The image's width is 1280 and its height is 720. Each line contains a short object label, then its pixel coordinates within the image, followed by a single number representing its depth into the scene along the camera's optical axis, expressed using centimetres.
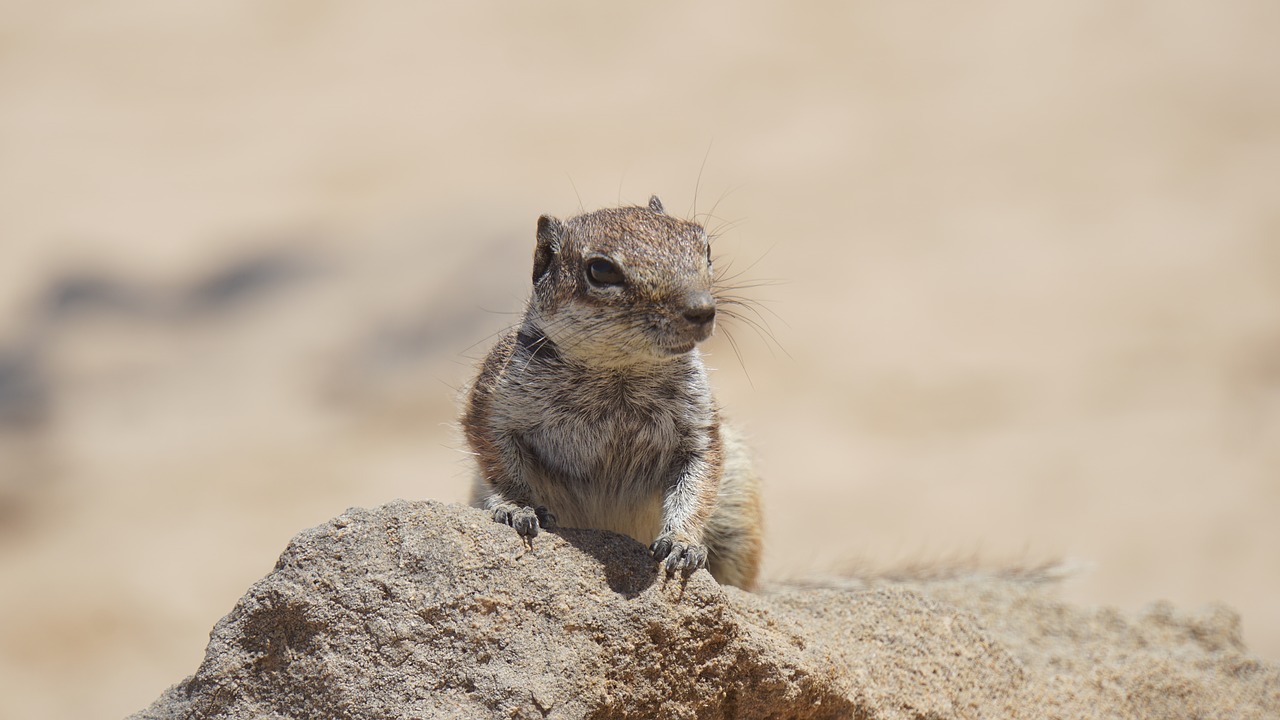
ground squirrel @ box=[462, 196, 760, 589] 1017
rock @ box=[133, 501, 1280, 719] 881
